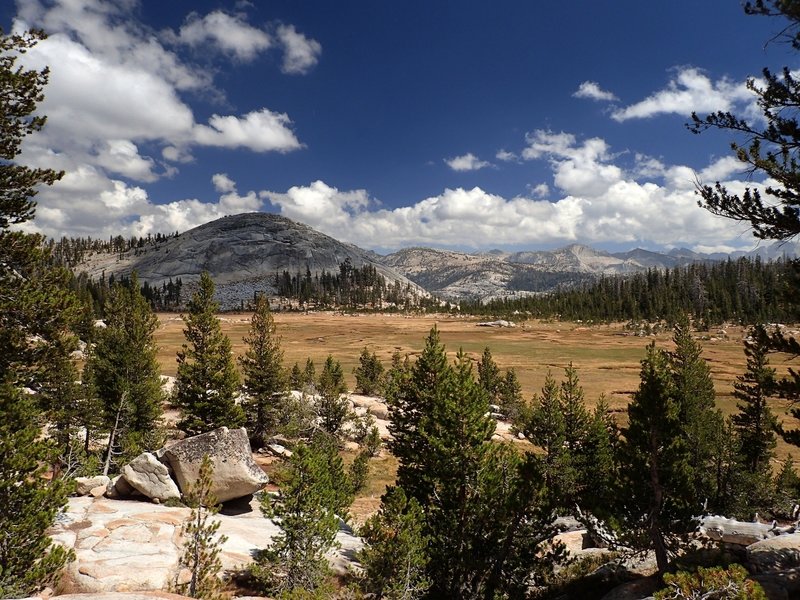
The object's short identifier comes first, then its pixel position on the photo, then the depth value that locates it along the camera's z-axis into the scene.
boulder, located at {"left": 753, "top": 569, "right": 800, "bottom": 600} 12.64
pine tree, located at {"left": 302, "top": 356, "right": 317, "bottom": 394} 55.08
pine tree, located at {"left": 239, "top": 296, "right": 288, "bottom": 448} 39.47
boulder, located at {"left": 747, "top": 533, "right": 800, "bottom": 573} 15.60
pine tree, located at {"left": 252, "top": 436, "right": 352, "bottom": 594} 14.72
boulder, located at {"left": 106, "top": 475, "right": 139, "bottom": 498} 22.48
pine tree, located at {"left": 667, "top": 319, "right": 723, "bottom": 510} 29.16
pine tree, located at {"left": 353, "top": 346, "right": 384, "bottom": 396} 64.56
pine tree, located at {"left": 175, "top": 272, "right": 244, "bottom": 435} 34.12
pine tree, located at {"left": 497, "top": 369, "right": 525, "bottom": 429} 55.28
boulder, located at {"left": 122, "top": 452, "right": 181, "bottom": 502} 21.83
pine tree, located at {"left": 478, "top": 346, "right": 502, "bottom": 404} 60.13
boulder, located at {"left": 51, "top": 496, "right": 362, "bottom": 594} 14.12
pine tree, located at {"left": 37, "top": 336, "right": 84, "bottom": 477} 29.06
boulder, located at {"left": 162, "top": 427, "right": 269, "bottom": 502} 22.59
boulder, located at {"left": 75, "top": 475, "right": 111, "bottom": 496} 22.28
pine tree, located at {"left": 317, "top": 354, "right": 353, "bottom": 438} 40.97
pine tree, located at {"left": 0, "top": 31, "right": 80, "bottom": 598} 12.52
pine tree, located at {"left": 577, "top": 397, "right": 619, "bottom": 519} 29.75
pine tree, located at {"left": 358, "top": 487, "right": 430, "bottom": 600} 13.73
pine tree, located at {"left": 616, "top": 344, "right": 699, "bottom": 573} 16.97
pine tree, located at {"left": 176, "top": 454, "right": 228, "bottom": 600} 12.54
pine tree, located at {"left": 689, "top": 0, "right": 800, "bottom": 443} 11.55
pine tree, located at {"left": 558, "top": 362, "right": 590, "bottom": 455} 31.80
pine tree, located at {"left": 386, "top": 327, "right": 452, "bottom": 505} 22.73
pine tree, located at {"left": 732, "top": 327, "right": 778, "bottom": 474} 33.78
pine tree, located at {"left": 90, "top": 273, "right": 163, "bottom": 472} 34.25
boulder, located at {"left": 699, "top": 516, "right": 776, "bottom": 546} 19.36
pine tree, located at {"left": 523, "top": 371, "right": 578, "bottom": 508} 29.08
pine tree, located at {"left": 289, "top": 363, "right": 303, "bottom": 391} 57.56
